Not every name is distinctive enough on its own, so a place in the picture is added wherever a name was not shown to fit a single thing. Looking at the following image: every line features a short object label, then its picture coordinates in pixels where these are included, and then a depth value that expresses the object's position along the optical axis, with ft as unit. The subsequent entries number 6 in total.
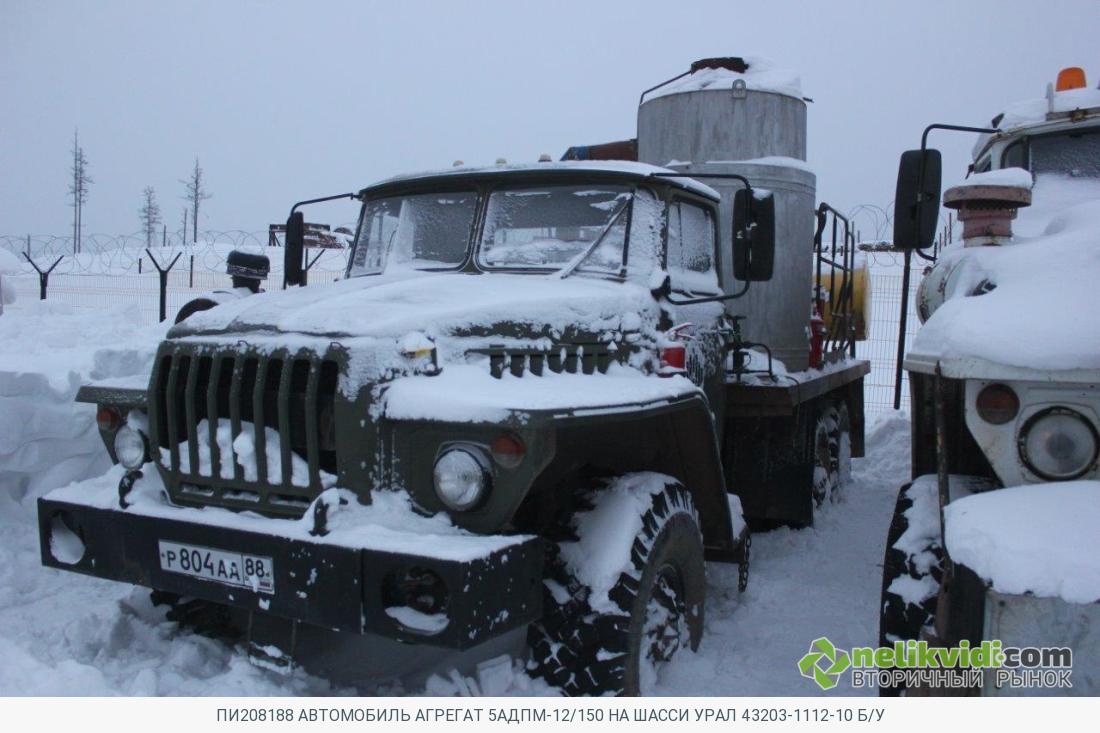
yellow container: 24.99
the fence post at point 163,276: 42.38
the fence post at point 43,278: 46.95
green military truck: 9.65
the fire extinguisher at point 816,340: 22.22
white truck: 7.63
